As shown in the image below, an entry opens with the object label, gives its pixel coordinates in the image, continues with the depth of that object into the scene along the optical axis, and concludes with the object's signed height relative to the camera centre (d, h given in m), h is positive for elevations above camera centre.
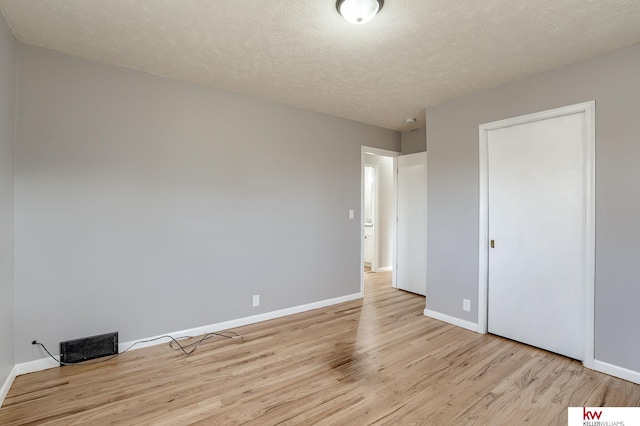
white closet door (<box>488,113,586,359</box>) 2.66 -0.19
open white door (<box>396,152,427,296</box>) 4.64 -0.16
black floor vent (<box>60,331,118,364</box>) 2.51 -1.16
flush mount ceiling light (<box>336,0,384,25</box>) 1.81 +1.23
